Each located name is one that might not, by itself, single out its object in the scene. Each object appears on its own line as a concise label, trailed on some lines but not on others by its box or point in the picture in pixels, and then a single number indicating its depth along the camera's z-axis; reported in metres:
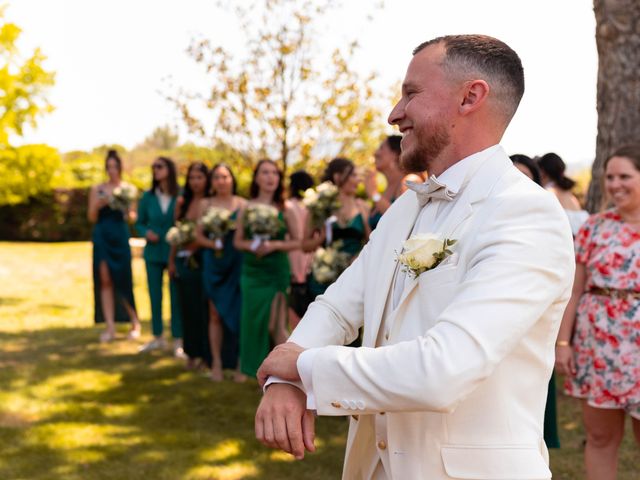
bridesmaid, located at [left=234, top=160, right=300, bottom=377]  8.59
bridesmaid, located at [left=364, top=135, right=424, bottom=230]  6.79
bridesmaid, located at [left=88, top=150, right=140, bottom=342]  11.13
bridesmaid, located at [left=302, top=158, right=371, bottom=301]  7.78
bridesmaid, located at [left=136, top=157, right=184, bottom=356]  10.47
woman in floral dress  4.73
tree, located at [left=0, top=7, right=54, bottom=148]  18.08
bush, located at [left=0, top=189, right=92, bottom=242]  30.14
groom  1.90
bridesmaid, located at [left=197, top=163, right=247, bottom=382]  9.12
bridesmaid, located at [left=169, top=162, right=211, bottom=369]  9.48
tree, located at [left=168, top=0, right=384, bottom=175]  16.28
